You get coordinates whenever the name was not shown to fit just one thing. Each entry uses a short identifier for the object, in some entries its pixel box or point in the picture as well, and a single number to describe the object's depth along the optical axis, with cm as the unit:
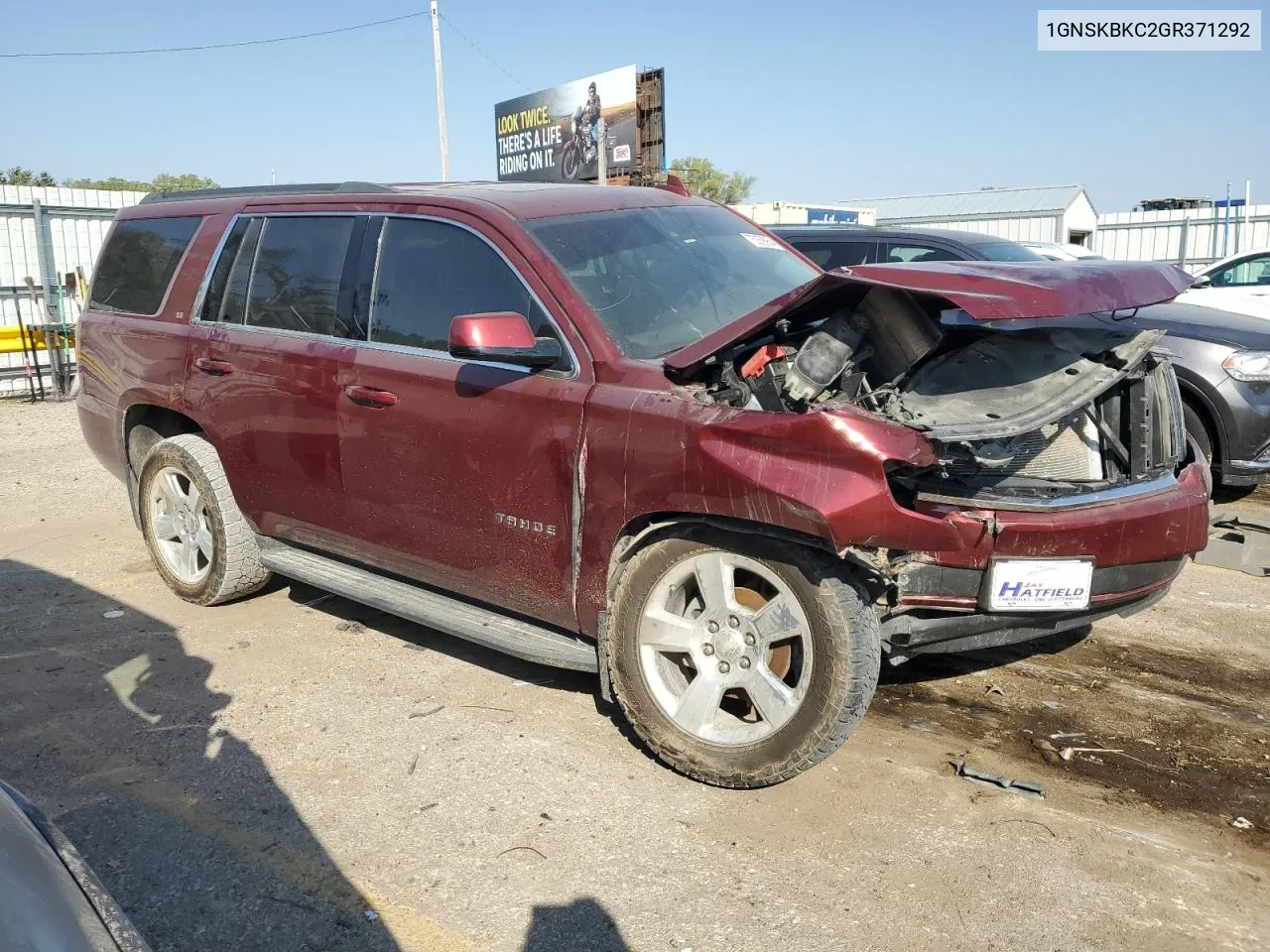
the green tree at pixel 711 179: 5788
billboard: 2862
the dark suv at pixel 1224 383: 621
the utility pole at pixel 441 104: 2553
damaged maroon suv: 306
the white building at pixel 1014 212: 3194
